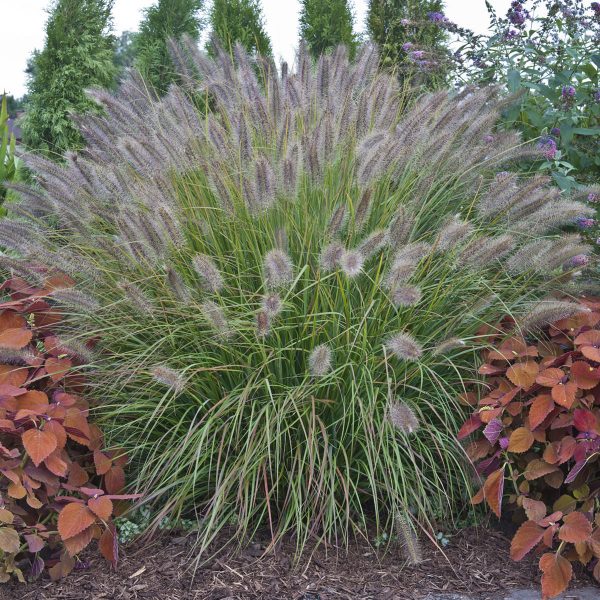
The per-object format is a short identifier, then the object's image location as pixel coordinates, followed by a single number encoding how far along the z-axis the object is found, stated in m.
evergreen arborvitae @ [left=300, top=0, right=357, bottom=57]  7.86
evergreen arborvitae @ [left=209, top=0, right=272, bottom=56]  7.40
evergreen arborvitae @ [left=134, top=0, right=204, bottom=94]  7.00
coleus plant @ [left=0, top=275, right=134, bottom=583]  2.73
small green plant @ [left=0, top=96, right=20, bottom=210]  5.71
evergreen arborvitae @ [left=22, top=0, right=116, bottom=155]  6.28
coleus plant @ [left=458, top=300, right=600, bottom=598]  2.68
